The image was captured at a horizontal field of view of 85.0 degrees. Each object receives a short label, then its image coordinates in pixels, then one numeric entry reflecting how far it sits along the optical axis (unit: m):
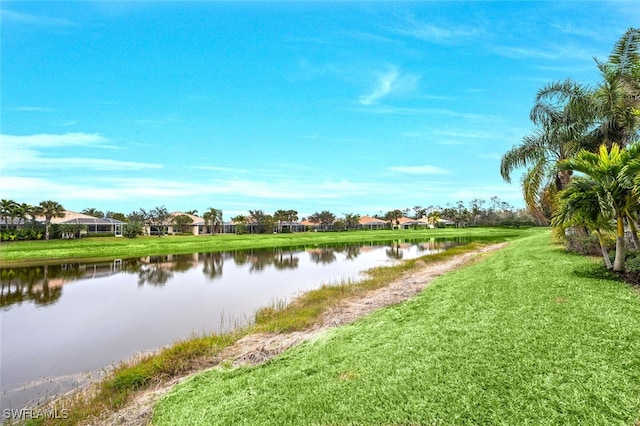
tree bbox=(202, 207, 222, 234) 89.89
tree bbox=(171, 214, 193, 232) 86.25
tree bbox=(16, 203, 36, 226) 55.44
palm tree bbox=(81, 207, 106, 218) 102.57
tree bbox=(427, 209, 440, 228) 115.49
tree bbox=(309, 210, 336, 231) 111.62
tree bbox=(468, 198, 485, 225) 112.34
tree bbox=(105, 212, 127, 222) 91.10
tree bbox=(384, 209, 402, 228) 119.88
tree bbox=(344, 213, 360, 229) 114.69
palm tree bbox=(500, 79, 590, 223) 14.84
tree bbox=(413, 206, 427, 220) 135.38
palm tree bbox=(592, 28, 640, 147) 12.51
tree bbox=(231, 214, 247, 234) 91.75
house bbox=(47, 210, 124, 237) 64.25
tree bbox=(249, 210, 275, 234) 94.79
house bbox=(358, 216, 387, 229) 120.75
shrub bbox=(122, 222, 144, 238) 66.56
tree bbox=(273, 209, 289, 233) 99.70
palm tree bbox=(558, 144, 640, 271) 8.02
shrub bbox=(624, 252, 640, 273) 8.05
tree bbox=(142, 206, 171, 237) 86.88
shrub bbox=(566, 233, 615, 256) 12.59
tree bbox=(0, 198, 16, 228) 54.24
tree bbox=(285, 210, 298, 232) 103.16
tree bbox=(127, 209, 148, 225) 88.68
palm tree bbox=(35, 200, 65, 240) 55.81
